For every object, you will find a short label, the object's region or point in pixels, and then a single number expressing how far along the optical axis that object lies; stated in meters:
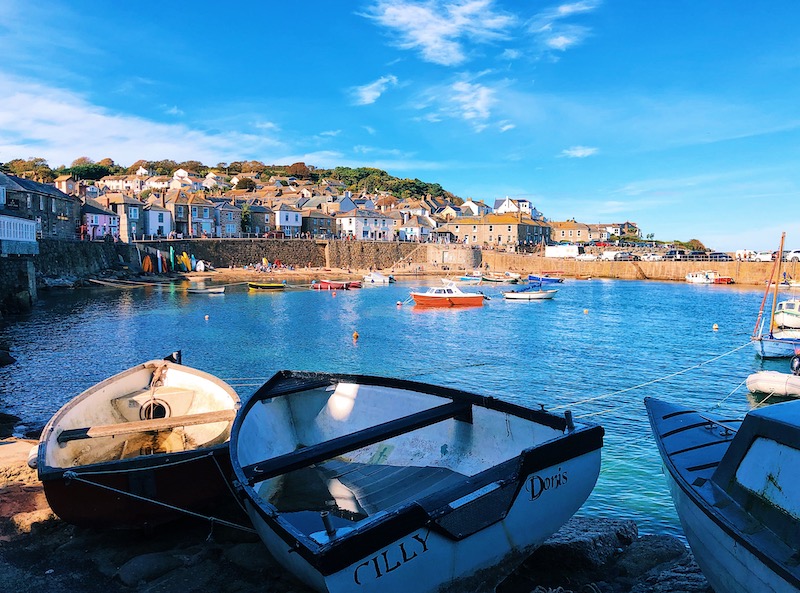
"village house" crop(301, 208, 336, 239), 104.81
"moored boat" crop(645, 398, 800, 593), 5.65
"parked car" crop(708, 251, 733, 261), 112.64
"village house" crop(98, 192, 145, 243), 76.53
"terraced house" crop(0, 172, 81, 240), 51.02
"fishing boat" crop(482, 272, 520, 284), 85.75
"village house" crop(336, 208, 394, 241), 107.62
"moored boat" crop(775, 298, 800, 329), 32.69
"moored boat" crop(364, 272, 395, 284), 79.31
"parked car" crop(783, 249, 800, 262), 99.25
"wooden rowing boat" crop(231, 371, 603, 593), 5.48
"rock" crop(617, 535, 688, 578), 8.34
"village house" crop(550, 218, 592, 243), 137.25
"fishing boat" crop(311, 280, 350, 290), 69.00
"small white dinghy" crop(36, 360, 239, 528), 7.93
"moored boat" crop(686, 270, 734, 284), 95.94
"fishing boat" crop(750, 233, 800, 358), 27.52
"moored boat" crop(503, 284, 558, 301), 61.31
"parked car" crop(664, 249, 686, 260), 115.94
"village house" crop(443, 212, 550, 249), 118.25
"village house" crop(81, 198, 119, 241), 71.19
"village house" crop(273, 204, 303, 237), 99.75
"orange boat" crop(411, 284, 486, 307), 52.72
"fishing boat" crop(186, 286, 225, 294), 60.94
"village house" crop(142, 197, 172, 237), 80.69
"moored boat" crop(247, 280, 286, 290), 63.78
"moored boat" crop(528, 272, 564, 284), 83.81
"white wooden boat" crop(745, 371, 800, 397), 19.69
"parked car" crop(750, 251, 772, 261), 106.92
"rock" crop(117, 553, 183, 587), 7.22
